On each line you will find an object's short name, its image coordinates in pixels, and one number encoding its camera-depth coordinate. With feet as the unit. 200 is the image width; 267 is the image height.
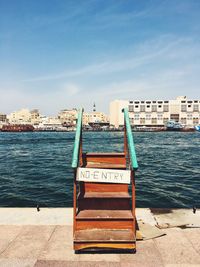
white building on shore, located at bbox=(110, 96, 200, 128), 526.16
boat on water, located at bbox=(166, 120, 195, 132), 445.37
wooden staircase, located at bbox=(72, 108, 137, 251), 16.66
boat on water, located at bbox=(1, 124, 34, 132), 504.43
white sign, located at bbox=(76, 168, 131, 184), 17.84
